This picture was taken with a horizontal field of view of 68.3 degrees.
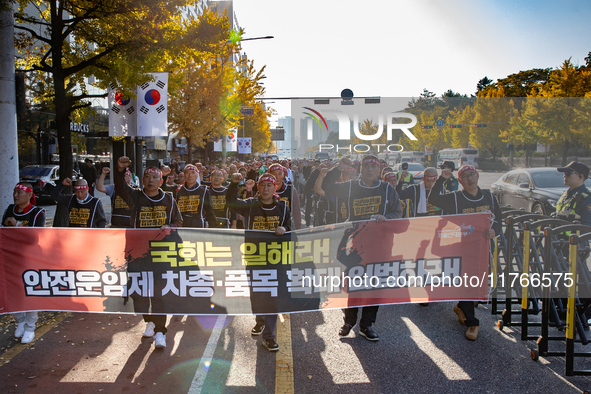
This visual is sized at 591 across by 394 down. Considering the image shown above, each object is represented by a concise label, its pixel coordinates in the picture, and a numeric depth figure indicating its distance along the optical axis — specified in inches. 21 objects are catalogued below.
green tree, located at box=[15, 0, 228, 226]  330.6
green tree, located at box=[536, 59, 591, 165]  1493.6
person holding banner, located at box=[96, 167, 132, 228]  253.9
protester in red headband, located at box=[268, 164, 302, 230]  253.9
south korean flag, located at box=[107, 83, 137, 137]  389.6
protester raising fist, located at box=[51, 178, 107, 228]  233.3
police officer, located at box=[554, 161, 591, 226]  237.8
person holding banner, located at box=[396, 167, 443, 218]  301.6
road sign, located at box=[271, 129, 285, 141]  3548.5
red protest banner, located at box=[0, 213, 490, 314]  187.3
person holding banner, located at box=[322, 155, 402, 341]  216.5
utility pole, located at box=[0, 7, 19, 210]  293.7
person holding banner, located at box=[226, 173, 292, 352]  193.9
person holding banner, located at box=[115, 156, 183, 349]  195.8
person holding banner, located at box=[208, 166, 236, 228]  322.9
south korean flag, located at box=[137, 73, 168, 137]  388.2
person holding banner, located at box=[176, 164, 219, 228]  282.8
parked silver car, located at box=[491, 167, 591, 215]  522.2
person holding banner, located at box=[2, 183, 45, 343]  199.2
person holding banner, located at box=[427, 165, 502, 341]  217.5
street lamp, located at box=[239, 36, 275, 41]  967.0
